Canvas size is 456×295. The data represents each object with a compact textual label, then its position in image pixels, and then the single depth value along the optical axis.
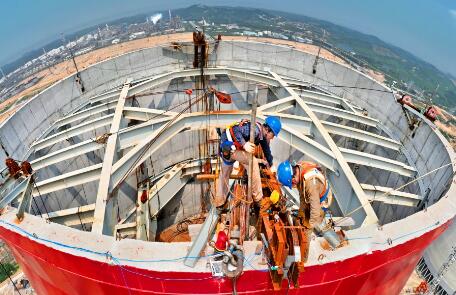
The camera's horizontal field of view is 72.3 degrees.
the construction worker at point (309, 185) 7.53
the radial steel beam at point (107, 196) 10.30
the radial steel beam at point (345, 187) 11.47
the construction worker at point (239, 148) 9.01
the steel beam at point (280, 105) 16.47
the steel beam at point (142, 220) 15.03
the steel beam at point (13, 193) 8.48
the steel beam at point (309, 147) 13.63
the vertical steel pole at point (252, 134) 6.14
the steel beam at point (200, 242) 7.30
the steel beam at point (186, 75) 18.73
